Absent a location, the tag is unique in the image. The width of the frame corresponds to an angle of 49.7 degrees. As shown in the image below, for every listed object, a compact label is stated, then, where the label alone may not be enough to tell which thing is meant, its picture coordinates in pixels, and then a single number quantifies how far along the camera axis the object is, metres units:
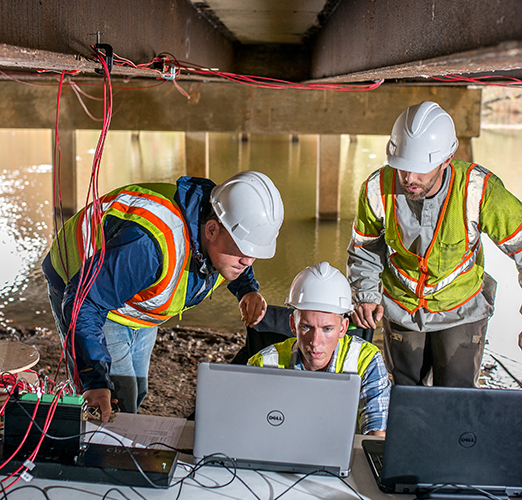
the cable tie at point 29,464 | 1.63
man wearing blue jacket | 1.93
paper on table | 1.85
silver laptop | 1.58
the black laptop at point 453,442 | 1.53
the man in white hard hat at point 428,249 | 2.39
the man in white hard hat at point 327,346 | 2.24
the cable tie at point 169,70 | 2.72
